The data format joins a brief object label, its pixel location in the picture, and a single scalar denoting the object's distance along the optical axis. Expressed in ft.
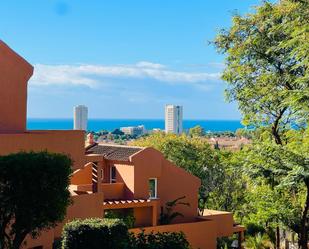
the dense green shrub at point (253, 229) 115.14
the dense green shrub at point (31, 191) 37.47
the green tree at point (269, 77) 52.39
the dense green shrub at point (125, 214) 84.00
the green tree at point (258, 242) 100.89
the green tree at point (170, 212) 94.84
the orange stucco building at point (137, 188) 57.36
